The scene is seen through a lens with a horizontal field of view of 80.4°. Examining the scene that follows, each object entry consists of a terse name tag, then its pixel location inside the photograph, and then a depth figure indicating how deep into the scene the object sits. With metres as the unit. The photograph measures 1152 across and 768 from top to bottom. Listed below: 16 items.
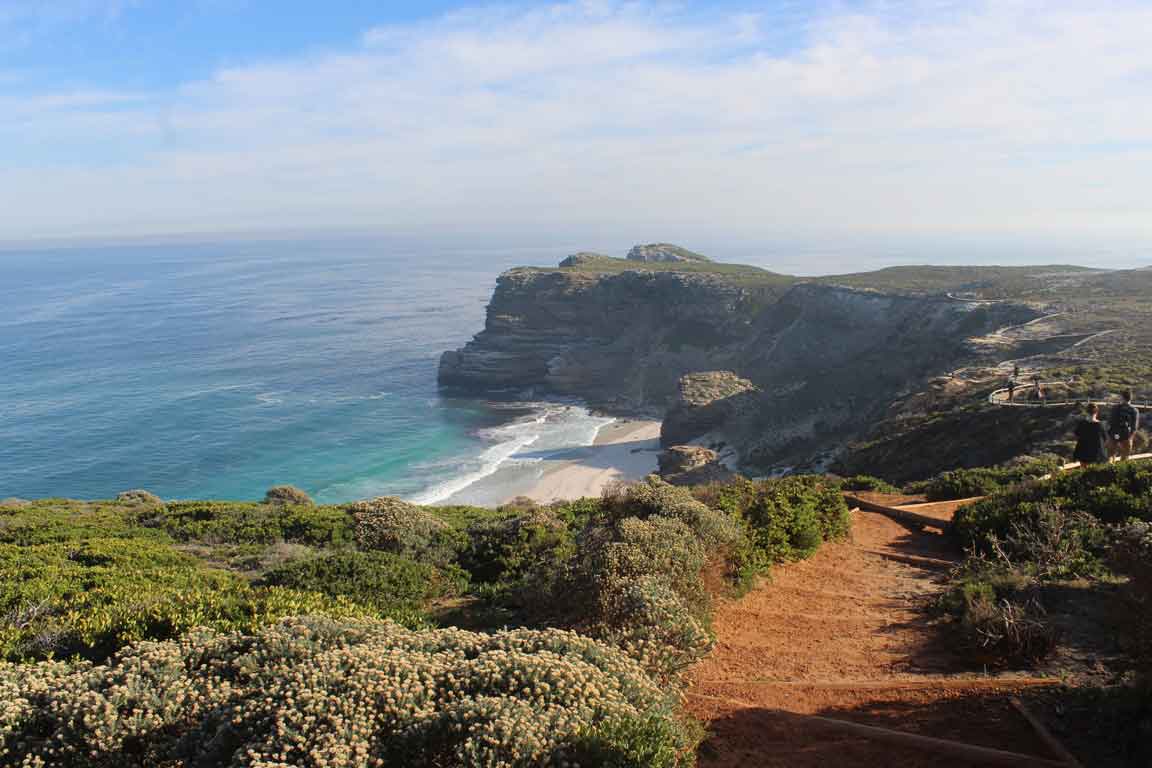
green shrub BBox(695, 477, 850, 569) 10.51
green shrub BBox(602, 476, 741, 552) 8.90
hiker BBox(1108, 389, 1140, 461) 13.86
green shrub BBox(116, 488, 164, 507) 22.67
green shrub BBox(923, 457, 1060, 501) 14.66
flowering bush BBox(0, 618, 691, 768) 3.91
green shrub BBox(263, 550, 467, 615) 8.65
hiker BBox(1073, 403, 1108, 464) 13.54
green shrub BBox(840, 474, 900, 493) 16.72
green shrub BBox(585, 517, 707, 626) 6.66
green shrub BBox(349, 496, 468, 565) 11.70
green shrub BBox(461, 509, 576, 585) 10.61
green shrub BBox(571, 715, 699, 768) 3.82
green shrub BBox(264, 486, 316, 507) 26.38
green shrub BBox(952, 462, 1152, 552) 10.49
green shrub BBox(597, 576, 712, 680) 5.58
